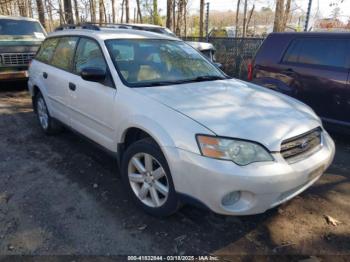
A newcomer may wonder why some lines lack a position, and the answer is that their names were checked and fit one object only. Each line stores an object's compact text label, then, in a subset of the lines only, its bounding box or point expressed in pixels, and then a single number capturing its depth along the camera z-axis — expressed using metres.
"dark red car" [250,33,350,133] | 4.61
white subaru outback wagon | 2.39
